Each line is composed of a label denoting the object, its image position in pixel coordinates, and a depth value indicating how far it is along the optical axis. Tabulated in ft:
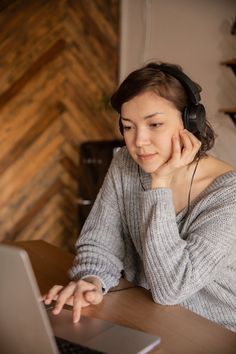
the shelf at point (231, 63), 8.57
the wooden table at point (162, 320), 2.97
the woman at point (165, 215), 3.67
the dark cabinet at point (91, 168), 10.49
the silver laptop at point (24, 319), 2.11
